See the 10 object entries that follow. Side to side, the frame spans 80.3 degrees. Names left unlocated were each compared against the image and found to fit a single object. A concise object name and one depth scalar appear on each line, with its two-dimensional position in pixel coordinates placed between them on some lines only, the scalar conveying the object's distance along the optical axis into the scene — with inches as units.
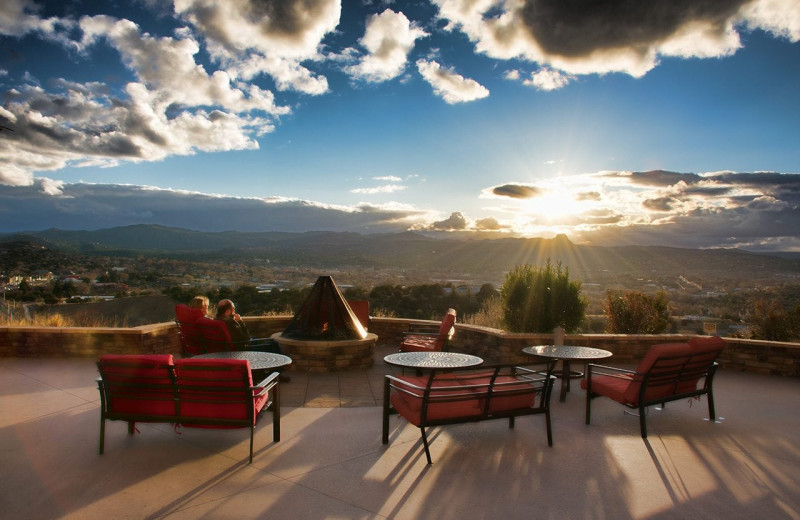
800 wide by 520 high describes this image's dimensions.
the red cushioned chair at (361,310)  347.9
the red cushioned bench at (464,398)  152.8
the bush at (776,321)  368.5
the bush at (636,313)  388.8
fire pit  282.8
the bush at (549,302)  345.7
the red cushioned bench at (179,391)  146.3
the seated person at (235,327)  247.8
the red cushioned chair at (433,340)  284.8
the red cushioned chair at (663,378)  175.8
